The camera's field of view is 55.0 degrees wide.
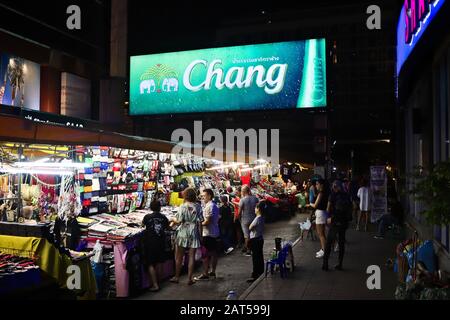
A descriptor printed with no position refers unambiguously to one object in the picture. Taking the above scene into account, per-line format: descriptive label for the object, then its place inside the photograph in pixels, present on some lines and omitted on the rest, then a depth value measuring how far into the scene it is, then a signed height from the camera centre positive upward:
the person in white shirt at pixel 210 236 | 8.98 -1.28
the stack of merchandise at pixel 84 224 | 8.20 -0.97
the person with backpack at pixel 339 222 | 8.82 -0.98
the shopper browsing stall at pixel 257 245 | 8.87 -1.45
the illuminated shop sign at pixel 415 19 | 5.99 +2.58
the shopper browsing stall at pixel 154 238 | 8.05 -1.21
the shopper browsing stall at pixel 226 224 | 11.69 -1.37
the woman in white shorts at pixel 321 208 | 9.51 -0.75
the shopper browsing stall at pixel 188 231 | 8.48 -1.12
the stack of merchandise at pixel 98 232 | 8.03 -1.08
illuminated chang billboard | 17.95 +4.24
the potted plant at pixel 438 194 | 4.32 -0.21
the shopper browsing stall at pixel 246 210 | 10.08 -0.84
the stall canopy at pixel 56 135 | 6.00 +0.64
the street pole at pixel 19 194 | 7.49 -0.36
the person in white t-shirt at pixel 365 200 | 14.34 -0.85
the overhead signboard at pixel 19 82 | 15.70 +3.56
